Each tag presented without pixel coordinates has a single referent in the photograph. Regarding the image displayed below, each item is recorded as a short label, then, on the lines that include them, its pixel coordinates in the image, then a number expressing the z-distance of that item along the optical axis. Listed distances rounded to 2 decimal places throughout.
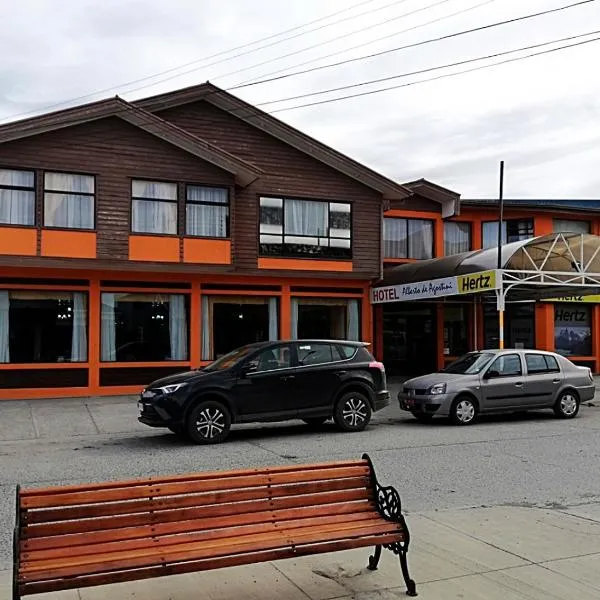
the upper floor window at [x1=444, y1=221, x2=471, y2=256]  27.45
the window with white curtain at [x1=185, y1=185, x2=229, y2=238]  20.33
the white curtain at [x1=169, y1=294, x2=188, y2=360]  20.92
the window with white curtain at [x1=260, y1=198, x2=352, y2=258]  21.78
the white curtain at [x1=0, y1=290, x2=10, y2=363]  19.08
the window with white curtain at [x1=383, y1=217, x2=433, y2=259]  26.42
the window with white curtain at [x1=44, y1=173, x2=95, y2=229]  18.86
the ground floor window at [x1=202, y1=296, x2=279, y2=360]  21.36
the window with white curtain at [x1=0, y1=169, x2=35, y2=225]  18.41
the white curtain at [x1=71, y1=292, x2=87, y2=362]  19.78
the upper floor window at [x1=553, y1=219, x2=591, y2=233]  27.98
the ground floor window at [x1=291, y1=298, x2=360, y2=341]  22.52
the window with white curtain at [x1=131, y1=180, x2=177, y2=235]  19.75
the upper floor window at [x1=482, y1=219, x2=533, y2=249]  27.64
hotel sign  18.53
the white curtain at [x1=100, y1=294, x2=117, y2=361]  20.02
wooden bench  4.26
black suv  12.06
